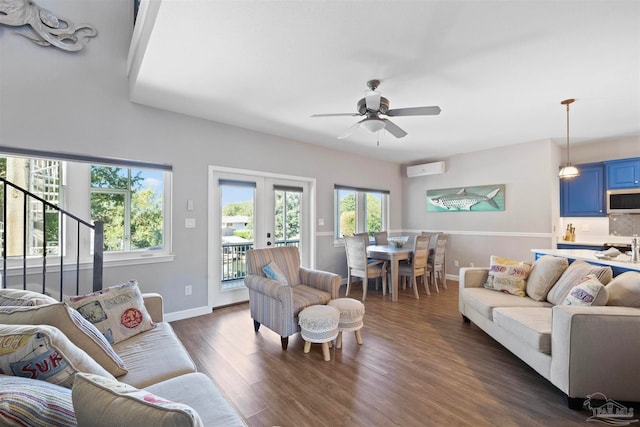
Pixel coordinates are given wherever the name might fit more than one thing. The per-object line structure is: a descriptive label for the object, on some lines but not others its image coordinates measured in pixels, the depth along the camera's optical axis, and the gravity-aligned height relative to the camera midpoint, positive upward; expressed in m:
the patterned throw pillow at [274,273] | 2.96 -0.60
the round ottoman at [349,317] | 2.70 -0.97
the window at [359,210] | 5.48 +0.14
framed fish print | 5.27 +0.37
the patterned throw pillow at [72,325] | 1.19 -0.49
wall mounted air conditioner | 5.95 +1.05
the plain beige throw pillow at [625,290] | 2.00 -0.54
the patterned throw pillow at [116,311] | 1.73 -0.61
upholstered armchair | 2.62 -0.75
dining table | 4.25 -0.62
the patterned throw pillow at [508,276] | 2.99 -0.65
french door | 3.85 -0.03
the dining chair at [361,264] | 4.41 -0.77
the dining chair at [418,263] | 4.41 -0.74
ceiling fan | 2.61 +1.03
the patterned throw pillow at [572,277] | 2.38 -0.55
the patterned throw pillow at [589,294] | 2.06 -0.58
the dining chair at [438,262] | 4.82 -0.78
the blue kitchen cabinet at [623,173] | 4.31 +0.69
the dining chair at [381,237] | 5.67 -0.41
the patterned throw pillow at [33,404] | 0.64 -0.47
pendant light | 3.64 +0.59
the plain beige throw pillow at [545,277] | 2.77 -0.60
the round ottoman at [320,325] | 2.48 -0.97
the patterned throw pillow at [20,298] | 1.41 -0.42
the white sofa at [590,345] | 1.79 -0.86
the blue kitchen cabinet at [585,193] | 4.65 +0.42
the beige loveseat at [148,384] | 0.65 -0.78
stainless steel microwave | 4.31 +0.26
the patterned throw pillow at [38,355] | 0.89 -0.46
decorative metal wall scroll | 2.56 +1.85
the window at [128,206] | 3.07 +0.13
